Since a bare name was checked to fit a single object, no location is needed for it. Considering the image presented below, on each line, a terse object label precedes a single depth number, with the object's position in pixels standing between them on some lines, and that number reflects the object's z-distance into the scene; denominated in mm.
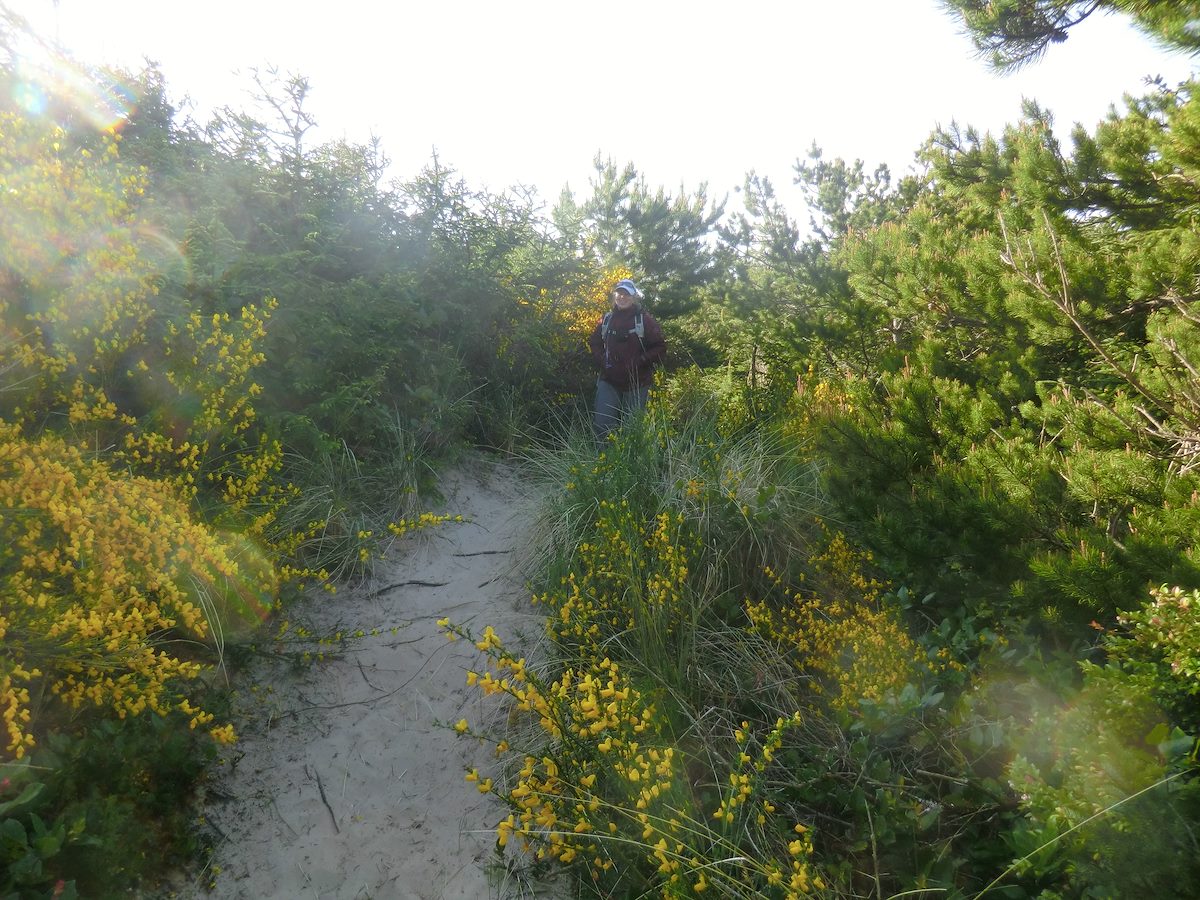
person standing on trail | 6277
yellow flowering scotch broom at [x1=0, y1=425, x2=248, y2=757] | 2279
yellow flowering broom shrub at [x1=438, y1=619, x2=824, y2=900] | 2131
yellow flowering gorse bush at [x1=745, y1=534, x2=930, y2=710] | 2946
